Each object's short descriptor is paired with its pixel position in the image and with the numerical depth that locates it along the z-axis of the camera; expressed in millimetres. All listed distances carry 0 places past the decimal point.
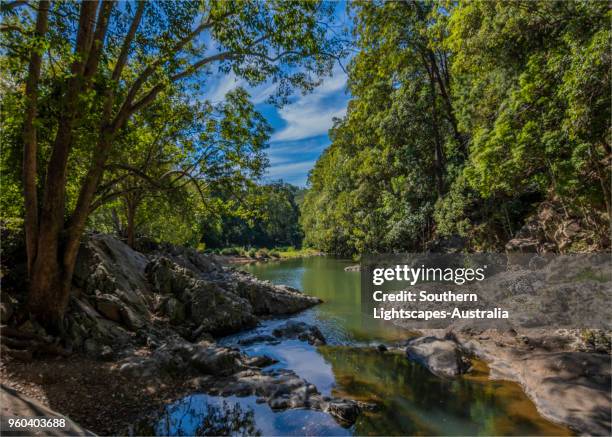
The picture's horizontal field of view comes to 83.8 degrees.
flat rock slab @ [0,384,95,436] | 4047
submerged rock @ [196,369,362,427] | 6496
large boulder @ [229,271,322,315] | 16469
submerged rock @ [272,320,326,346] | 11633
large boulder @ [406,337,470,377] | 8602
